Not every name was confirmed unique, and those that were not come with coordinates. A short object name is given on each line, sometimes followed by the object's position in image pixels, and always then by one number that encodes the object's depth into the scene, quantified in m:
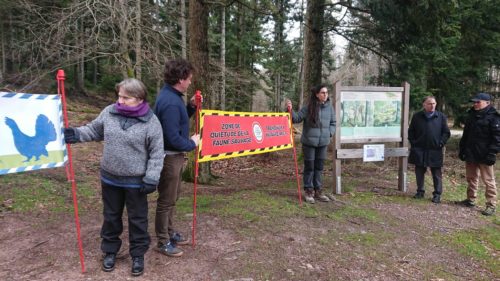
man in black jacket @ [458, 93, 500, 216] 6.59
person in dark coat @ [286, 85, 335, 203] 6.22
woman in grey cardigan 3.32
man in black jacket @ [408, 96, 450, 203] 7.03
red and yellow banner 4.75
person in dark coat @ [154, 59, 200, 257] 3.64
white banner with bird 3.24
